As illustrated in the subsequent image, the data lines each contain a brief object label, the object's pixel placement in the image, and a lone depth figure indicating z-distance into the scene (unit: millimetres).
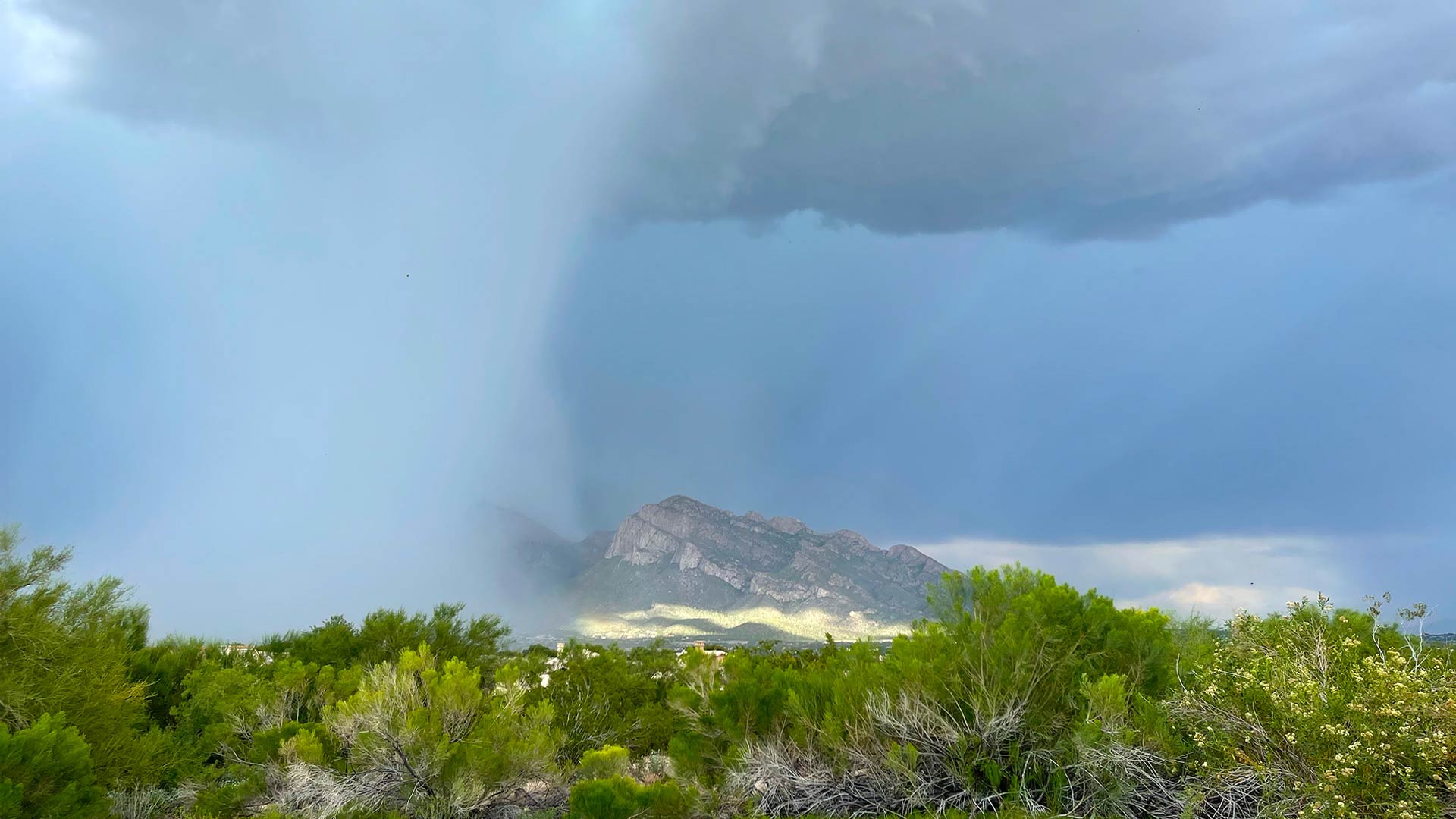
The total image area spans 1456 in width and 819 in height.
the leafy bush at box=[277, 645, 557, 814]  11406
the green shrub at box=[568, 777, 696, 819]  9039
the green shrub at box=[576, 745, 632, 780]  10898
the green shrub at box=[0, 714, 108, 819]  9094
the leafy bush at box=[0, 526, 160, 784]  12086
